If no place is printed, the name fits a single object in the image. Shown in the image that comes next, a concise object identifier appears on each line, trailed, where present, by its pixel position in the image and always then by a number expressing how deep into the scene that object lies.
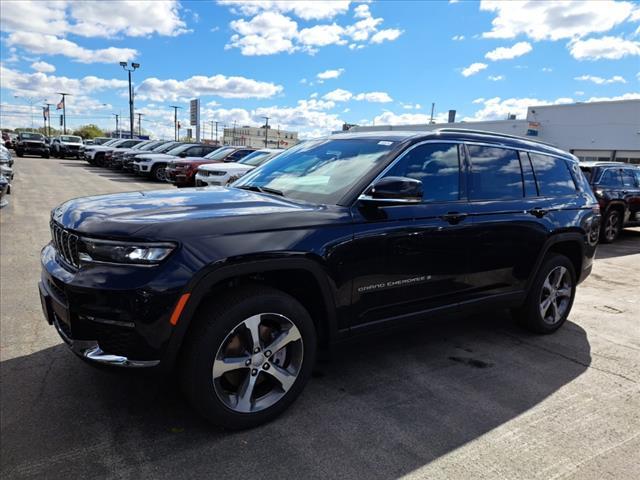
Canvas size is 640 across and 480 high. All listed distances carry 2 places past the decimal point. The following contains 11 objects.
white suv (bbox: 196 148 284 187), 13.37
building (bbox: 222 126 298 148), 109.28
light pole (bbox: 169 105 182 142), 81.25
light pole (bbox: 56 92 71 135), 68.19
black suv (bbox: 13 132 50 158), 34.88
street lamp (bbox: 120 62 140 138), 35.22
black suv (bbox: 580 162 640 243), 10.70
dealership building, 28.84
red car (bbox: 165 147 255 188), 15.70
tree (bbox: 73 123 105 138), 114.01
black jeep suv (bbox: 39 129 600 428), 2.49
